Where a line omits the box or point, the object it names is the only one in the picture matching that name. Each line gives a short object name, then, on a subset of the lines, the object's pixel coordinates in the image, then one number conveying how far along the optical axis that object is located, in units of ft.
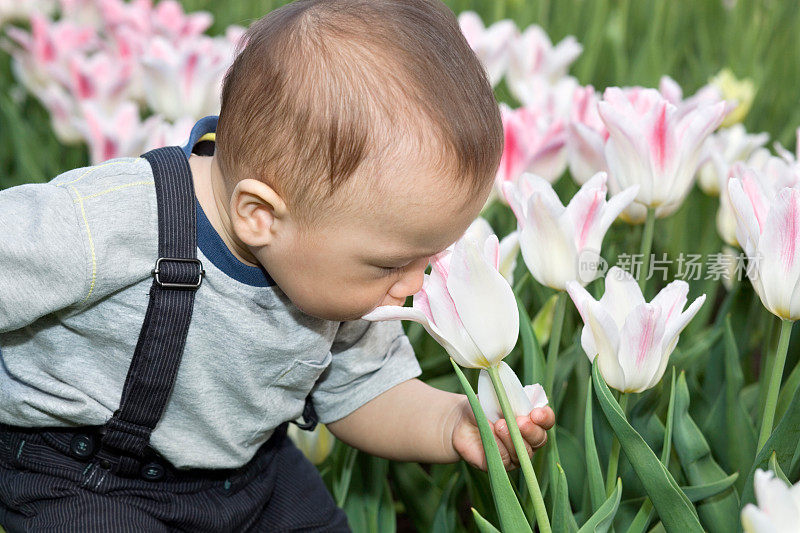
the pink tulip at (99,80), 7.18
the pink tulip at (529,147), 5.39
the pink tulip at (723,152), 5.15
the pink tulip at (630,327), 3.35
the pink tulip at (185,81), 6.95
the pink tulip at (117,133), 6.21
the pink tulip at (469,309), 3.26
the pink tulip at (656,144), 4.39
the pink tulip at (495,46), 7.95
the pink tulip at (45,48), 8.04
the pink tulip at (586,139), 5.00
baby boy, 3.32
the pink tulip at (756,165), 4.47
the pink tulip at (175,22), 8.39
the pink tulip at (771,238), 3.41
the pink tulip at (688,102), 4.77
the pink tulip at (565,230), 3.85
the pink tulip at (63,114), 7.10
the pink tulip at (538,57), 7.84
